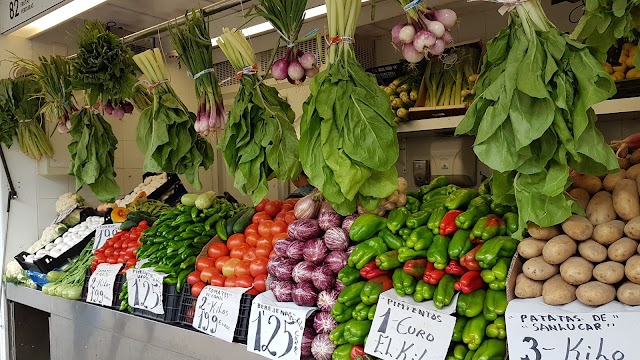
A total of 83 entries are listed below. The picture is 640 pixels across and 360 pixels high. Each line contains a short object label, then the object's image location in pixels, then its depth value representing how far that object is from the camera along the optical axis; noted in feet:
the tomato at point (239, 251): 7.91
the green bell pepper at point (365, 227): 6.20
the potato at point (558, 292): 4.37
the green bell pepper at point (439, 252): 5.41
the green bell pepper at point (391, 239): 6.03
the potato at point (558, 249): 4.54
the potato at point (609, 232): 4.47
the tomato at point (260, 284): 7.00
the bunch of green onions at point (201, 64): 7.64
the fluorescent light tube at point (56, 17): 10.46
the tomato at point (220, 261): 7.75
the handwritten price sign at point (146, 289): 7.91
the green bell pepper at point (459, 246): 5.41
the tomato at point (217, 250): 8.16
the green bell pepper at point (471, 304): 4.97
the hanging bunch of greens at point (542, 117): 4.28
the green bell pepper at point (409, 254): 5.70
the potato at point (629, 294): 4.07
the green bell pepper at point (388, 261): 5.75
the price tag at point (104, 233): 11.47
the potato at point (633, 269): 4.09
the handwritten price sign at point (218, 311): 6.65
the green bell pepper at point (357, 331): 5.50
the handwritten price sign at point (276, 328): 5.93
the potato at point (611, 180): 5.03
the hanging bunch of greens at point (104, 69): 9.18
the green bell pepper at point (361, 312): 5.64
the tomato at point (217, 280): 7.40
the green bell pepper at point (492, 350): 4.65
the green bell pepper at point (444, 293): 5.03
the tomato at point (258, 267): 7.25
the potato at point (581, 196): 4.99
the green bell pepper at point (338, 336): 5.69
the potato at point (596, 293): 4.21
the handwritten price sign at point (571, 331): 4.04
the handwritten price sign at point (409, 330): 4.90
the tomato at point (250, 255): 7.71
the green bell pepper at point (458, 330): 4.96
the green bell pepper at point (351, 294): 5.75
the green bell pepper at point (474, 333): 4.79
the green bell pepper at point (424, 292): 5.24
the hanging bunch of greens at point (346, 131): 5.36
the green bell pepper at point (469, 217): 5.60
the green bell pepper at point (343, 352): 5.53
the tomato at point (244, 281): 7.16
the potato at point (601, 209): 4.73
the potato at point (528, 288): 4.65
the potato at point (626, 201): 4.61
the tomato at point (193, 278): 7.75
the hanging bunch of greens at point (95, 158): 9.98
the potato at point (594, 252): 4.43
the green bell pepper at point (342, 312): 5.80
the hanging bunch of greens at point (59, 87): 10.94
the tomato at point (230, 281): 7.27
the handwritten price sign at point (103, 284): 9.01
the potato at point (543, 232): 4.78
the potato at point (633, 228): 4.32
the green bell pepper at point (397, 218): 6.15
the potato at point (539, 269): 4.61
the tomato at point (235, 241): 8.13
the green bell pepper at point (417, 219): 6.04
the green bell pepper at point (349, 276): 5.94
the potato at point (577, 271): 4.37
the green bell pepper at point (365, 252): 5.96
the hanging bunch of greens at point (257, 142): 6.72
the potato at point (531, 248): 4.78
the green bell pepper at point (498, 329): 4.78
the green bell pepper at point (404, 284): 5.42
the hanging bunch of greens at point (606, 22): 4.57
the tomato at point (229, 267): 7.53
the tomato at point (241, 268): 7.39
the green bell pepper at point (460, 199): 6.10
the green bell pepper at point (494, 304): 4.81
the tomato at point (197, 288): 7.55
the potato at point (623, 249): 4.27
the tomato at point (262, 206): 8.67
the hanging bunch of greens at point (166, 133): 7.98
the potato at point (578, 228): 4.59
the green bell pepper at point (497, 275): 4.95
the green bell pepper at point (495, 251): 5.04
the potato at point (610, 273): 4.25
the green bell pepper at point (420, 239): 5.72
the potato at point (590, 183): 5.13
